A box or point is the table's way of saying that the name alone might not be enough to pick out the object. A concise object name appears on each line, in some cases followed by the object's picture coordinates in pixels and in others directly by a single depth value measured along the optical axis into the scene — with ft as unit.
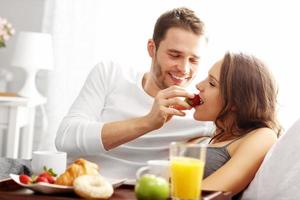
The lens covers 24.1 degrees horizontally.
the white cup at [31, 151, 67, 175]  6.05
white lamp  12.39
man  7.42
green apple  4.70
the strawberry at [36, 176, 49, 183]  5.38
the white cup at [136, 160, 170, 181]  5.28
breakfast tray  5.20
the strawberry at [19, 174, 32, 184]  5.52
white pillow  6.02
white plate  5.23
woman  6.62
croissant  5.36
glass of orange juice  4.79
